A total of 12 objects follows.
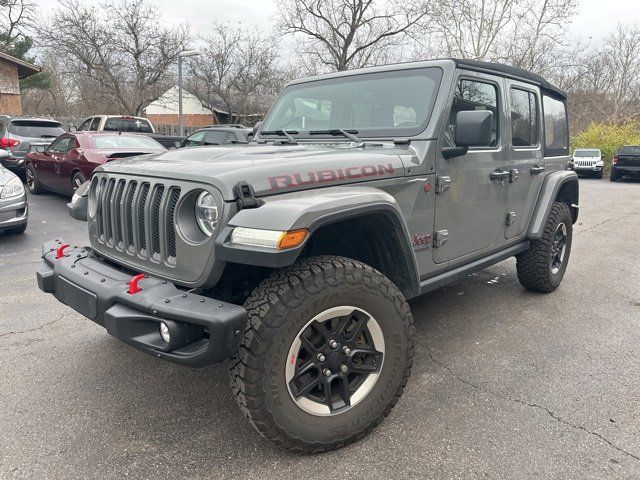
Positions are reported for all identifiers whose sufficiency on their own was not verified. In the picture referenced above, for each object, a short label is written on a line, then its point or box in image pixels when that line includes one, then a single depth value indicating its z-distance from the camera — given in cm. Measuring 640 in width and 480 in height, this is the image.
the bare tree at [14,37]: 2886
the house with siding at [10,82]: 2102
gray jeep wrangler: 204
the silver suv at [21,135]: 1181
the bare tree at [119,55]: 2519
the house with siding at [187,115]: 4428
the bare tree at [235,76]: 3019
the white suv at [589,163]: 2220
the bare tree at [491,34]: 3131
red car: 859
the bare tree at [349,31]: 2792
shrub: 2548
